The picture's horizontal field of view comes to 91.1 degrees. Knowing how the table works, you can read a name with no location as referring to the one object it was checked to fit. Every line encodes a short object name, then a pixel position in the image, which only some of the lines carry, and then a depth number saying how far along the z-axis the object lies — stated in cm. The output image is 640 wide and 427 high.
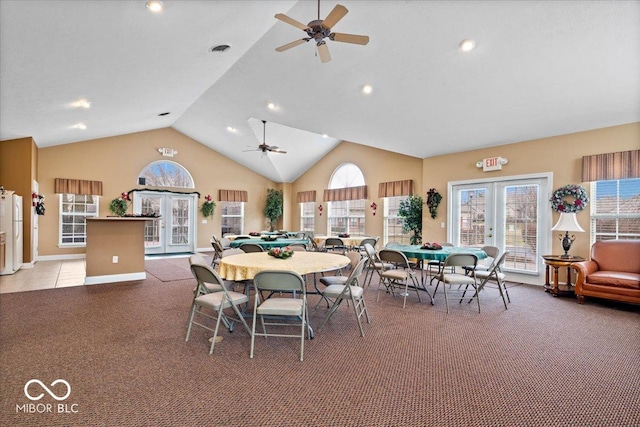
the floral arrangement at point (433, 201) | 695
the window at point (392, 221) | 833
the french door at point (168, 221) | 970
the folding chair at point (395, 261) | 416
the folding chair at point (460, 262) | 396
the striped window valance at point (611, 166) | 449
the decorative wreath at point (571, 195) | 488
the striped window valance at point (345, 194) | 906
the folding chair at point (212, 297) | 272
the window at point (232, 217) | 1120
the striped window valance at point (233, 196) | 1095
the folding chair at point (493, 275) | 423
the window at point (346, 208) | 938
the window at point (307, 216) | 1114
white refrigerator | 596
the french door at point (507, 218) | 554
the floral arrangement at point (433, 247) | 470
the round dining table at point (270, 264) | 297
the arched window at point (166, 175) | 973
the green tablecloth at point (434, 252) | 430
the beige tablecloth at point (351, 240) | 690
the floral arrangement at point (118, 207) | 890
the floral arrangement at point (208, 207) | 1052
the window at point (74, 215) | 858
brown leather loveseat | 401
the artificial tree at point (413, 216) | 735
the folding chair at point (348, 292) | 304
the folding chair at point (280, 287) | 260
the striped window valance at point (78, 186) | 830
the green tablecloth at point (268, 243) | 571
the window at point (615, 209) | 463
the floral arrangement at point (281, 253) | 350
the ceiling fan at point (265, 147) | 796
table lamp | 472
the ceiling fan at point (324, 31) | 280
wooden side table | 470
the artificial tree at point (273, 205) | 1155
